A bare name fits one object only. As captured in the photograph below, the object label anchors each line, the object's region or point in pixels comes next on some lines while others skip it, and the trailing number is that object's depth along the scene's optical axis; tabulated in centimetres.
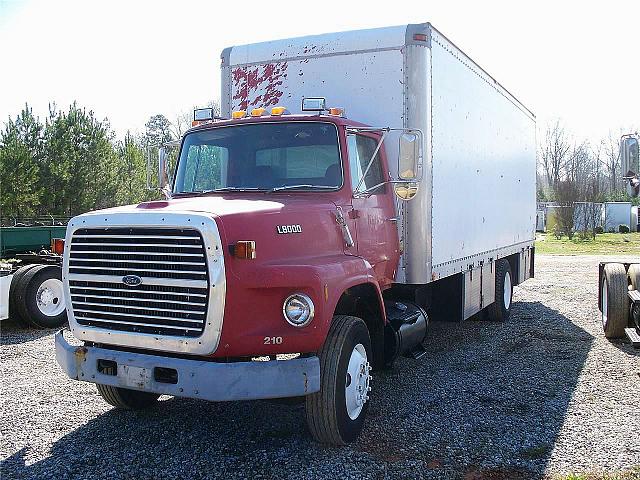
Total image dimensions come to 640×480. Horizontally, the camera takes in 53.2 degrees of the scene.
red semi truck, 438
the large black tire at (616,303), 884
